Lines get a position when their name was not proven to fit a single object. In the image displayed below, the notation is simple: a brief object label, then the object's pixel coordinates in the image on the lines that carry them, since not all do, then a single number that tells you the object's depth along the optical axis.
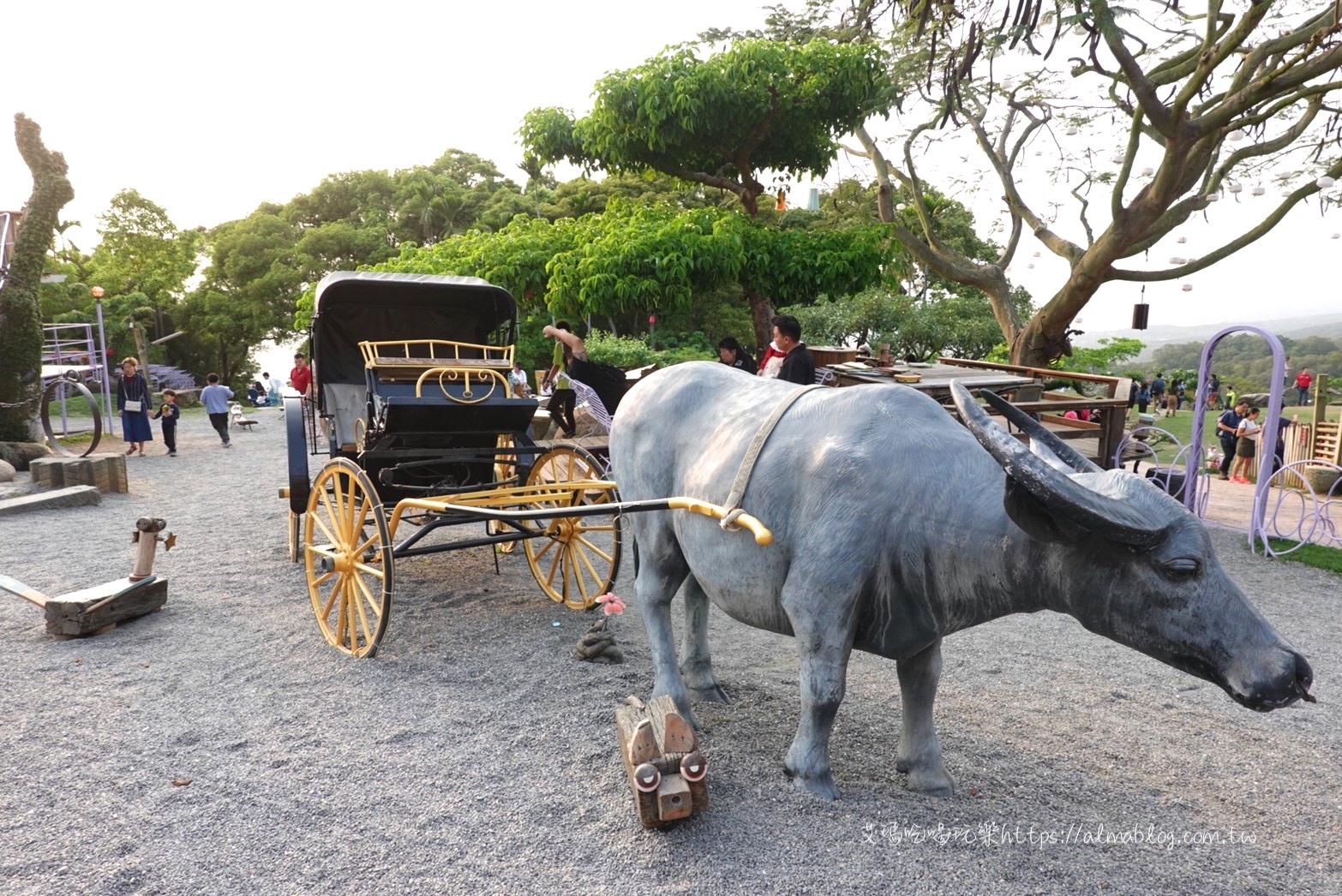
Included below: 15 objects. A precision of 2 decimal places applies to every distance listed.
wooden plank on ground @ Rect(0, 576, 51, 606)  4.77
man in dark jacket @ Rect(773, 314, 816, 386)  5.65
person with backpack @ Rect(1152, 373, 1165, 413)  26.20
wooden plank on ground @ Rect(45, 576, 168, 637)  4.78
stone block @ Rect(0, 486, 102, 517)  8.70
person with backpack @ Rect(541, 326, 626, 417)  7.98
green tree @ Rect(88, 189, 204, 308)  30.42
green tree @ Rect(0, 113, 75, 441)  12.09
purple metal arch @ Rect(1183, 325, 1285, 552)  6.92
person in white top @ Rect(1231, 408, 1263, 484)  11.98
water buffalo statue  2.07
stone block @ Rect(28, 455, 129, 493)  9.77
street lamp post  13.52
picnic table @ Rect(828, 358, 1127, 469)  6.95
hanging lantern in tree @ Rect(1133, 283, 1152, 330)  17.53
